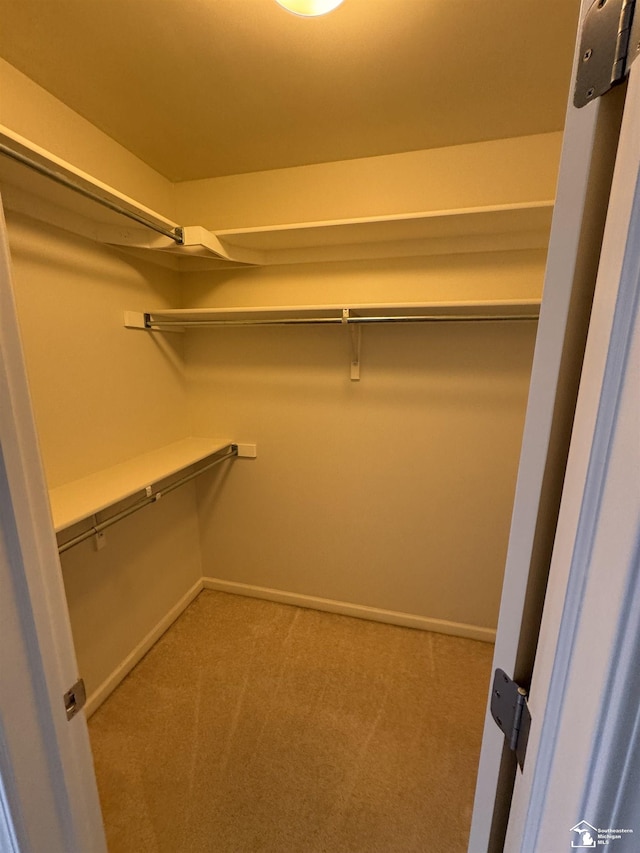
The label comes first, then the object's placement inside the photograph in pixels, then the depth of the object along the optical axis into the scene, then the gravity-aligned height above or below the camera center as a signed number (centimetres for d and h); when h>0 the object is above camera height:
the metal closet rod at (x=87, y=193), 106 +48
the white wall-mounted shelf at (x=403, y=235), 156 +50
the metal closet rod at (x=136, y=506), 142 -71
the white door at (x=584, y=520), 36 -18
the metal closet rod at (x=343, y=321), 168 +11
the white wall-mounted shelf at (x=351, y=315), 169 +14
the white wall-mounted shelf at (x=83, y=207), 114 +50
